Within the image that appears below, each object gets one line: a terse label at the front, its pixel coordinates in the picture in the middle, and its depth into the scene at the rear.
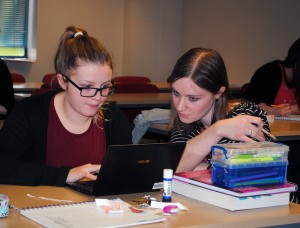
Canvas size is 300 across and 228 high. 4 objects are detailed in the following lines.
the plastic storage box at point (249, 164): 2.17
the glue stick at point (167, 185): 2.14
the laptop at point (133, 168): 2.15
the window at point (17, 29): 8.62
